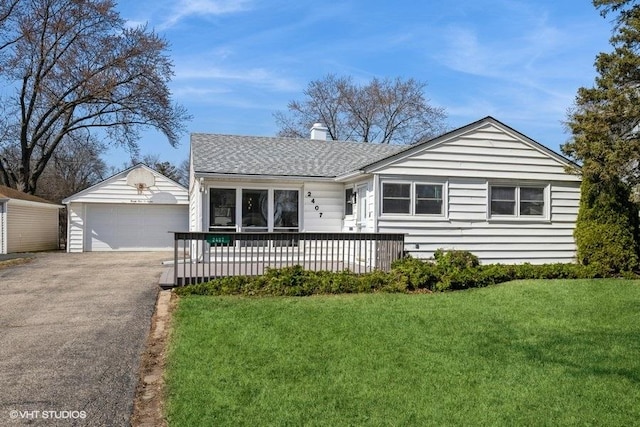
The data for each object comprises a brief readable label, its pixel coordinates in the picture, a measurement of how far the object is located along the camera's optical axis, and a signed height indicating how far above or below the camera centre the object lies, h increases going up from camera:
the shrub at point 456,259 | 10.99 -1.05
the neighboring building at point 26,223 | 20.27 -0.67
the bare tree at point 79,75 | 24.89 +6.87
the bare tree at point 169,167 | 40.52 +3.66
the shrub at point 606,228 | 11.91 -0.32
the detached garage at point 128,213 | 21.84 -0.16
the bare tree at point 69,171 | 35.59 +2.93
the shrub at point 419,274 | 9.66 -1.20
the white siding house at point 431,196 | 12.23 +0.42
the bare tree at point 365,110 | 37.03 +7.56
